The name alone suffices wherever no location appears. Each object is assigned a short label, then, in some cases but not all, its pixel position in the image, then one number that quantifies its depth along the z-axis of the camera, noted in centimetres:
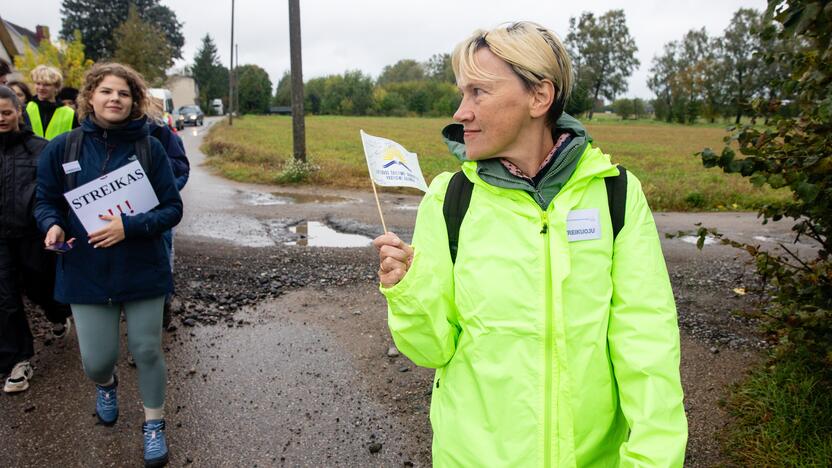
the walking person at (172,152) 514
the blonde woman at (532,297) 163
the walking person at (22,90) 591
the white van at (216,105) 9312
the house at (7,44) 3120
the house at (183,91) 8138
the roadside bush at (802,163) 272
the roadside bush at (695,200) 1272
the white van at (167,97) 3358
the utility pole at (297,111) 1487
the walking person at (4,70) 626
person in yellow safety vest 566
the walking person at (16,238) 408
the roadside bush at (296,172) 1466
